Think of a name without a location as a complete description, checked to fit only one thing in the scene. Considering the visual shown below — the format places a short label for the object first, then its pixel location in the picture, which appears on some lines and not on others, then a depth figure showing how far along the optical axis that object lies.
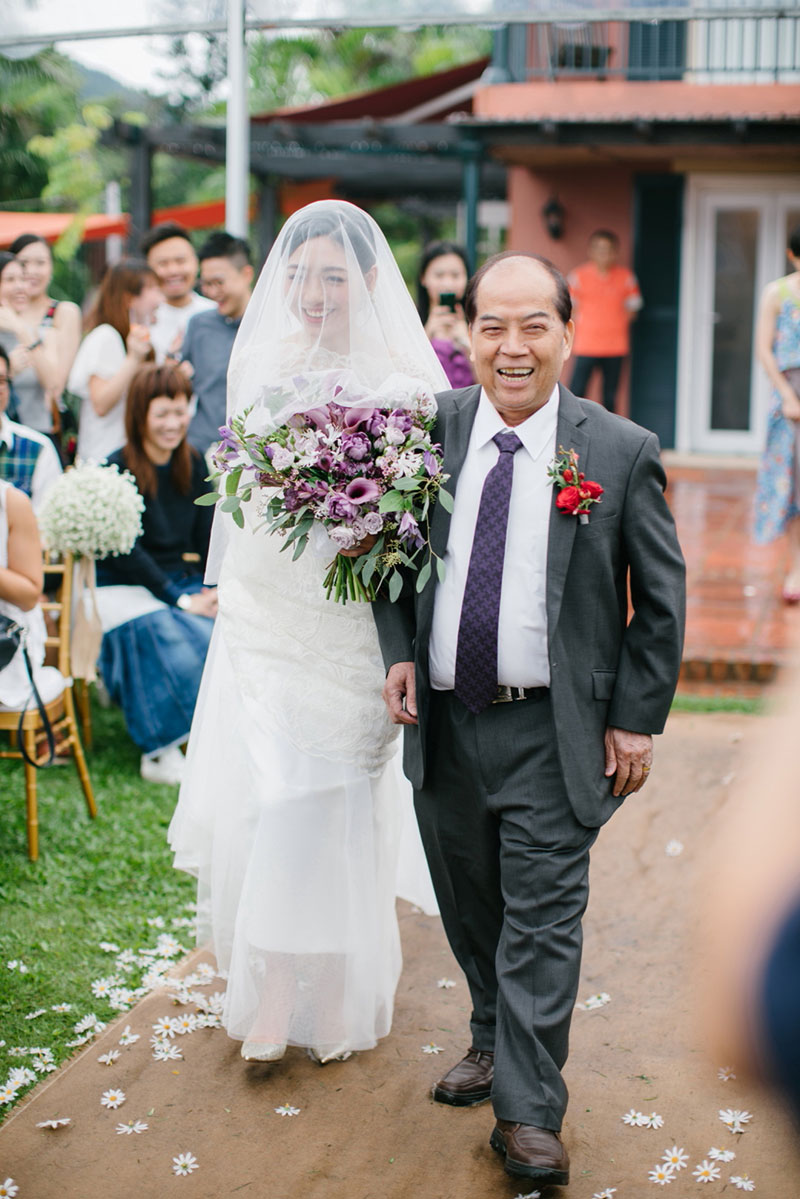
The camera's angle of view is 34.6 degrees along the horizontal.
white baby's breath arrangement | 5.47
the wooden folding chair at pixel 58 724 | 5.05
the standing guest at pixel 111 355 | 6.77
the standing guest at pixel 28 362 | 6.84
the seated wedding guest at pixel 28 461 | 5.76
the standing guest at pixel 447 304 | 5.95
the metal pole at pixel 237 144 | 8.29
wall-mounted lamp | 13.99
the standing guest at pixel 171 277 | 7.38
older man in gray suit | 3.07
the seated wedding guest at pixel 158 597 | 5.96
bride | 3.47
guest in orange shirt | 12.97
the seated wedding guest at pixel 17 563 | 4.77
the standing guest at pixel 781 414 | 7.48
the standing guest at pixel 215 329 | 6.76
